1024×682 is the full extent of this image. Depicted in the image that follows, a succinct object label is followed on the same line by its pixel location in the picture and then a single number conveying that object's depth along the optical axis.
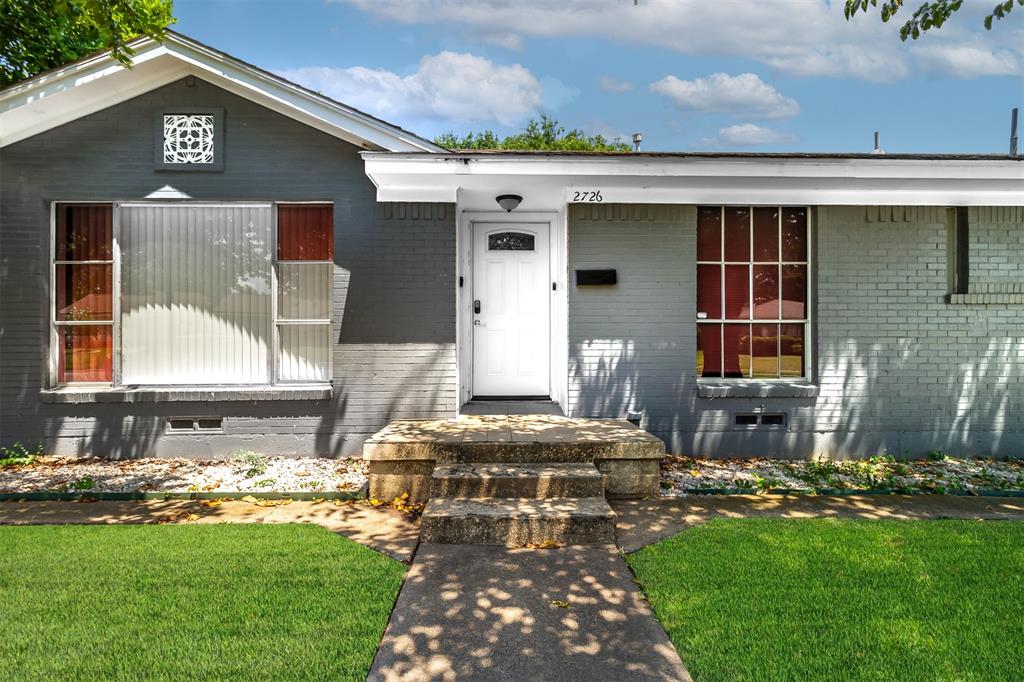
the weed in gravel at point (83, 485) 5.33
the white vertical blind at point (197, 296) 6.58
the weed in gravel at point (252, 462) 5.86
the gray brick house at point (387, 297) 6.40
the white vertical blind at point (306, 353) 6.69
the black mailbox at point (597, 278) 6.50
